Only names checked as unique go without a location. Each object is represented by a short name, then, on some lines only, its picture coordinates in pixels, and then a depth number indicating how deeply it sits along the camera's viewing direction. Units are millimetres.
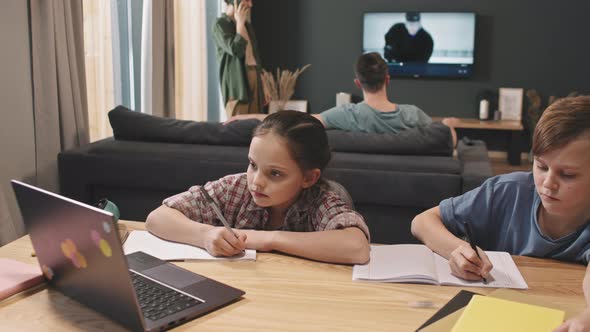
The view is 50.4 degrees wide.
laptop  926
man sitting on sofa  3721
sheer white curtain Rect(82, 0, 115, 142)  3926
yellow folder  1006
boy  1291
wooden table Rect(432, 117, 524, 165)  6070
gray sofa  2809
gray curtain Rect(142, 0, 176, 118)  4730
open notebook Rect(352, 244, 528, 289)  1253
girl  1405
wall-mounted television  6375
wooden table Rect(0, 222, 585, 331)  1049
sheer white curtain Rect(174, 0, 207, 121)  5389
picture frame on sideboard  6305
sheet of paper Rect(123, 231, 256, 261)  1382
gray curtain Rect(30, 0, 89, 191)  3309
